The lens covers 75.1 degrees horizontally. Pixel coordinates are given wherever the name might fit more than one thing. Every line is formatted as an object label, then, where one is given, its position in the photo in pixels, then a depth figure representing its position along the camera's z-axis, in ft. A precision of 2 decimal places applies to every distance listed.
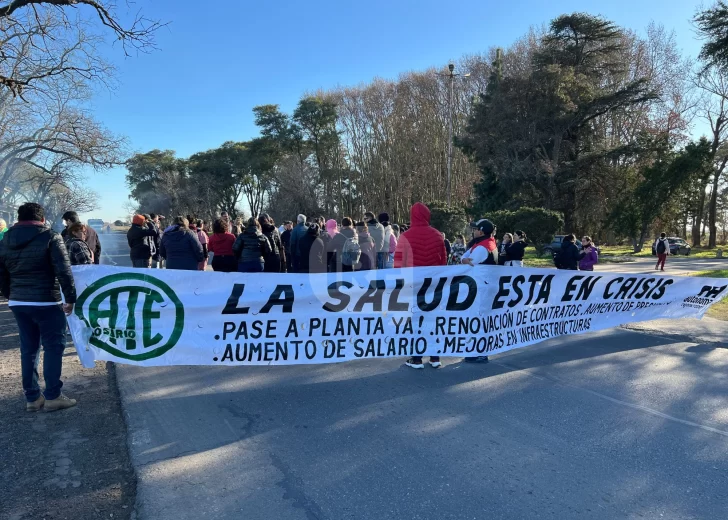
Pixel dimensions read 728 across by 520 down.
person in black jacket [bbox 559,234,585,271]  38.45
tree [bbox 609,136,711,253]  102.42
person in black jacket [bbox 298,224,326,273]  32.73
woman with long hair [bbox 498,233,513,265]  36.66
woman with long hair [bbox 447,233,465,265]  47.21
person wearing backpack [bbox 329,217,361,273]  31.71
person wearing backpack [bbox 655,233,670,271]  68.90
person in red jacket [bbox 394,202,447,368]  20.38
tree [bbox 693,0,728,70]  50.75
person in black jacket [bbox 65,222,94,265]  22.47
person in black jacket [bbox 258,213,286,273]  31.35
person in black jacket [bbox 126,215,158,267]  31.12
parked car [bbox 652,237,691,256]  114.42
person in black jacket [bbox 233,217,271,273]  27.35
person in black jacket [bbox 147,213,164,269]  36.99
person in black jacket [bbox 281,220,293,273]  42.17
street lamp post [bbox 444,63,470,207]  108.22
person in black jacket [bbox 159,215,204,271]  27.66
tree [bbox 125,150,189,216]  191.38
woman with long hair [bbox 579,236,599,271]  40.34
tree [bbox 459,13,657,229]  112.98
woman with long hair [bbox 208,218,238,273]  29.89
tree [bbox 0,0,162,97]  28.48
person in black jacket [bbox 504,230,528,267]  35.32
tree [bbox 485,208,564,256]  90.48
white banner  16.57
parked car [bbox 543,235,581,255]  88.86
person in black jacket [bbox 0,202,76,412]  14.58
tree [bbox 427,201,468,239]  90.89
